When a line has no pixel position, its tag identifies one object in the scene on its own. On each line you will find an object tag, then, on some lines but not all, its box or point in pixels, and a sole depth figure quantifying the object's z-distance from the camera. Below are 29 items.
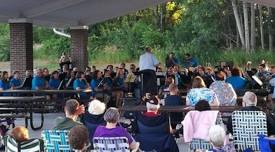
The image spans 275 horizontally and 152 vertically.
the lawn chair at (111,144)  6.37
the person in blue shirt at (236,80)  12.06
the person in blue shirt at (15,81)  15.44
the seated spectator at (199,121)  7.33
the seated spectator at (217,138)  5.63
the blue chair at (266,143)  6.18
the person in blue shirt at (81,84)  14.74
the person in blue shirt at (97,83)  14.55
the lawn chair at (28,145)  6.12
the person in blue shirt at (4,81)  15.30
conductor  14.96
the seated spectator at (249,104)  7.30
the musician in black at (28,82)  15.45
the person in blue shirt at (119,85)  15.15
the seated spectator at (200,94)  9.27
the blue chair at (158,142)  7.40
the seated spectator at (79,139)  5.55
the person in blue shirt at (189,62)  19.56
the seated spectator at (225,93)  9.96
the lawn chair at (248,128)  7.09
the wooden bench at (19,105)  11.91
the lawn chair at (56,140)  6.57
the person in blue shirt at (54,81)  15.75
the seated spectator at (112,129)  6.52
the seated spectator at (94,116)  7.98
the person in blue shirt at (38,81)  14.98
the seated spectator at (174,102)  9.78
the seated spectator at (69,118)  6.88
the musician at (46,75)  16.02
